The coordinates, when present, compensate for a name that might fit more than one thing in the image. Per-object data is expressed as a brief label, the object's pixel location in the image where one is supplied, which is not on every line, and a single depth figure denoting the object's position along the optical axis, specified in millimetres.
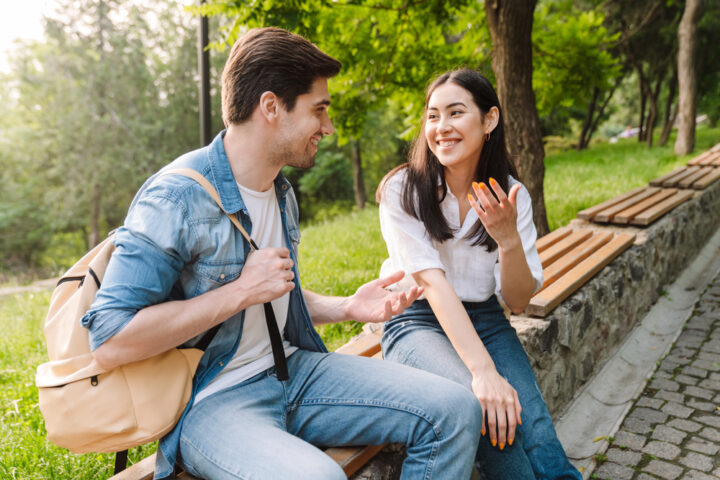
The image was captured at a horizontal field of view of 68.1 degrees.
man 1469
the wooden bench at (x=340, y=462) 1681
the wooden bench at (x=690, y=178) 6199
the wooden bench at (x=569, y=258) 3051
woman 2045
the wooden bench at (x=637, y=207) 4696
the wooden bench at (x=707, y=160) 8070
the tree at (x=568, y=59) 6047
